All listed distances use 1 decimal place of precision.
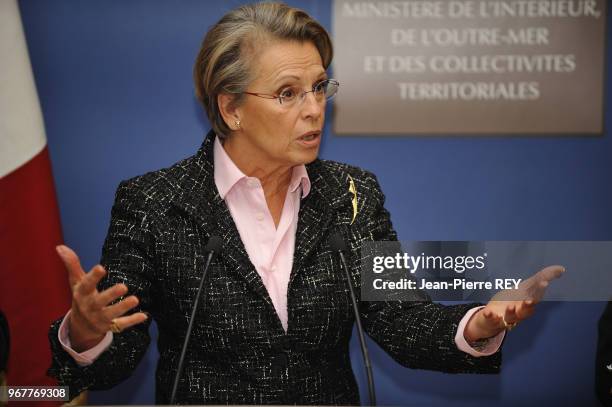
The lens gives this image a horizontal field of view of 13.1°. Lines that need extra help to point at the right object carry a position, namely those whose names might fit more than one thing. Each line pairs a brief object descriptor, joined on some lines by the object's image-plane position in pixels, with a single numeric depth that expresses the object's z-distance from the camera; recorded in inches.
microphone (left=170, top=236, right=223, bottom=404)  146.5
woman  153.5
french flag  165.0
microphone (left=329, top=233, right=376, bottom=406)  146.5
